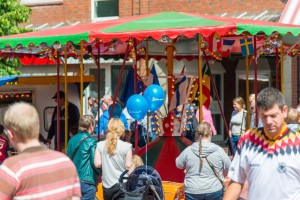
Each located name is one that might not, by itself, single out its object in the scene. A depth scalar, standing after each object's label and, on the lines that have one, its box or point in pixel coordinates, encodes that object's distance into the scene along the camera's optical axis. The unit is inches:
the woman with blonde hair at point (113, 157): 415.1
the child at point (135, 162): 429.7
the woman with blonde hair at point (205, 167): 396.2
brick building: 935.5
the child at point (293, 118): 495.8
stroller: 400.7
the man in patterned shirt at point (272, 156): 241.9
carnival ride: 464.3
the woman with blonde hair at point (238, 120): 706.9
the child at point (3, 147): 507.5
